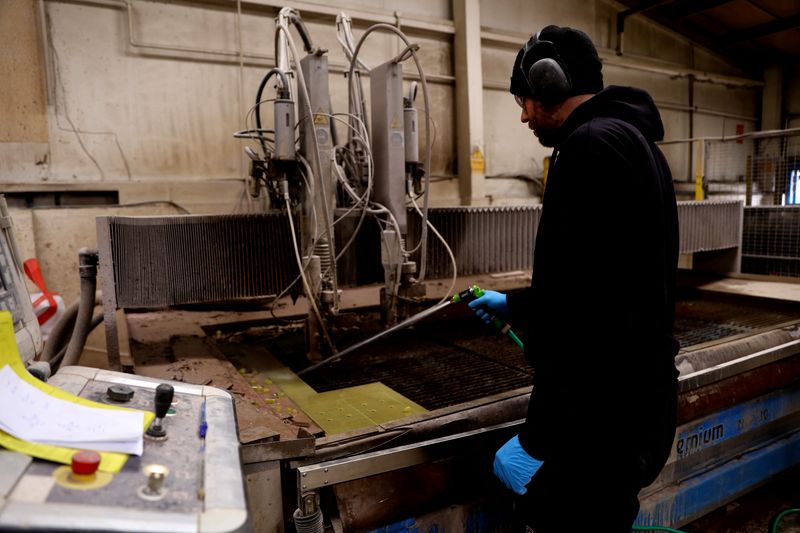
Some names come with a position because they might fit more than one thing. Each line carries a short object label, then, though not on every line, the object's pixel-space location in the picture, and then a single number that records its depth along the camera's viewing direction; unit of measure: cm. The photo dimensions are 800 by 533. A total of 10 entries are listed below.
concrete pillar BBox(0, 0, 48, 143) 332
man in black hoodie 102
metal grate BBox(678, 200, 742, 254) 333
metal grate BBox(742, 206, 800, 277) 363
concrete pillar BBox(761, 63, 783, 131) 746
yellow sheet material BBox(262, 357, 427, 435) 150
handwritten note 69
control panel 55
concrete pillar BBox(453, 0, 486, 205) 483
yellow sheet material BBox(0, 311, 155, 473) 65
